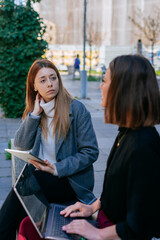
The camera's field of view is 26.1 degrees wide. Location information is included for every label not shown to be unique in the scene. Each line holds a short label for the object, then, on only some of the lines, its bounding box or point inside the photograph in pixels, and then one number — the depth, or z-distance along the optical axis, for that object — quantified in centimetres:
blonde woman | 256
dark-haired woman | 153
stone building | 3400
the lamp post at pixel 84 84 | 1255
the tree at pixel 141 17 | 2897
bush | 801
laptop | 179
